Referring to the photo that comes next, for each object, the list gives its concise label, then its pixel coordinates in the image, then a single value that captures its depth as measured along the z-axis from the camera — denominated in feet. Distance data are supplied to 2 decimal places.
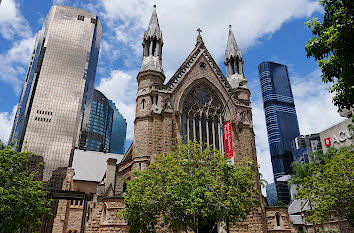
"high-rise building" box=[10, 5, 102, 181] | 318.86
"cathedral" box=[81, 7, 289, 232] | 92.79
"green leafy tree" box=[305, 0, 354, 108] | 34.08
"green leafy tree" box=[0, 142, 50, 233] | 60.85
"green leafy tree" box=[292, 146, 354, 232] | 77.51
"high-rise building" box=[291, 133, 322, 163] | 367.06
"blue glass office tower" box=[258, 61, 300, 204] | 632.79
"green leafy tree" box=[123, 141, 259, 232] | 62.44
